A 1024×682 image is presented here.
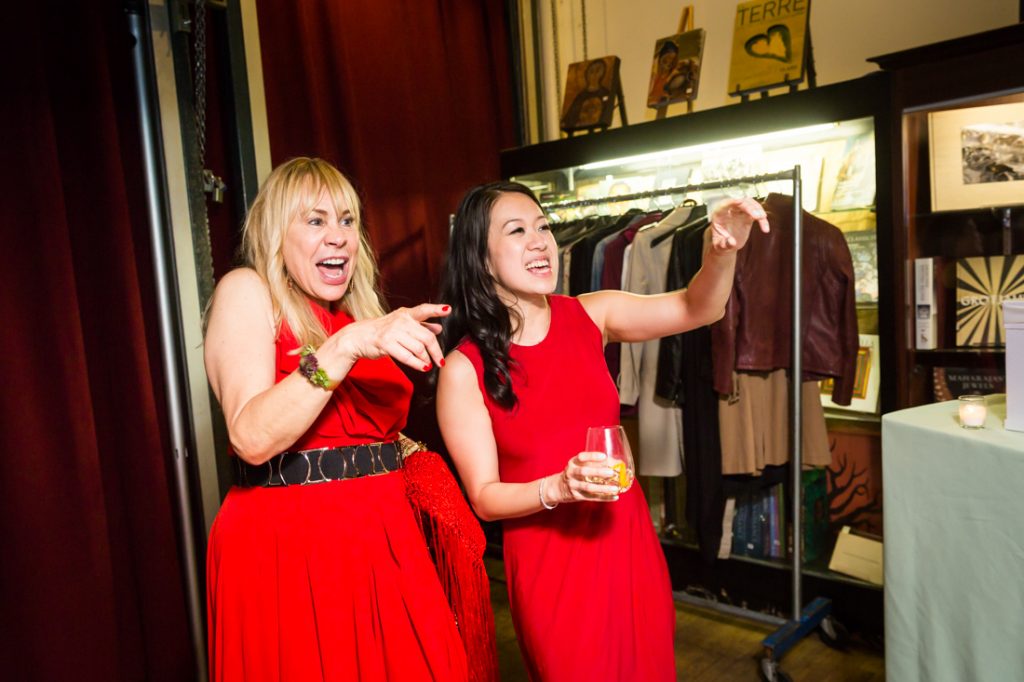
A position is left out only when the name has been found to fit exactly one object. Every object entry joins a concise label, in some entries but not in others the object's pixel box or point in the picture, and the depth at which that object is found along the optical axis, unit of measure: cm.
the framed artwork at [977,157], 256
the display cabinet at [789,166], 271
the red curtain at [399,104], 309
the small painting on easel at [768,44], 297
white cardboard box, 142
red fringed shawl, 155
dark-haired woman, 158
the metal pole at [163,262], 166
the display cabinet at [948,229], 259
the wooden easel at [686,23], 347
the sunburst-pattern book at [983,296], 266
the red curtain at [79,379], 206
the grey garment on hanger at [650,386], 302
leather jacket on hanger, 279
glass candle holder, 148
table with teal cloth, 136
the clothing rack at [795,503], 252
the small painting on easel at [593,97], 361
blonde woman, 135
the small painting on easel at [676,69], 333
